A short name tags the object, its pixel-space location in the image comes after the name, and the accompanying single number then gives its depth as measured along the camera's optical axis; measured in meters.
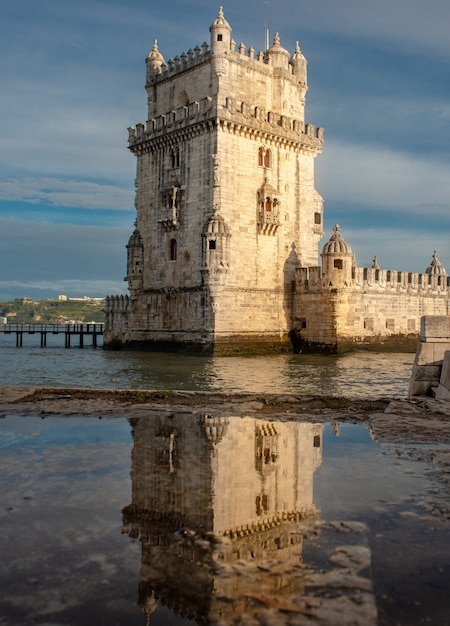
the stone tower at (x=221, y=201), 33.91
